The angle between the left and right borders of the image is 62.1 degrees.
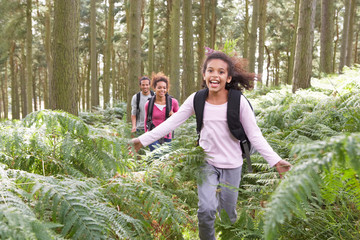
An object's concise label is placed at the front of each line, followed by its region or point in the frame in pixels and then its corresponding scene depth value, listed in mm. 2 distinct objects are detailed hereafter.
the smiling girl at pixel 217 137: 3152
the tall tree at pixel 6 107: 36641
